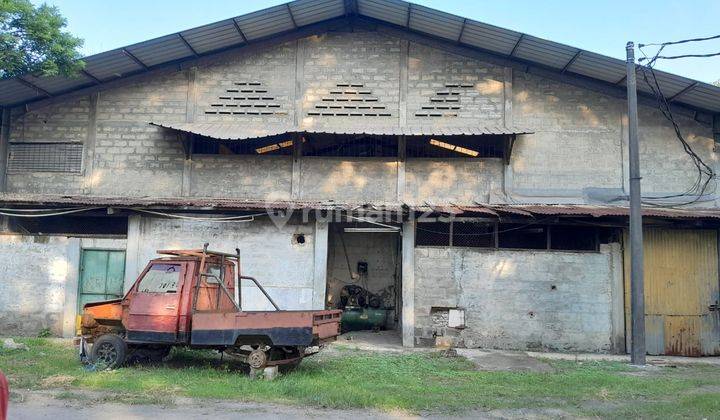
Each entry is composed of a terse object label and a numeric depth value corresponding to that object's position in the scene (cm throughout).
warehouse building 1280
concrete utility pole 1080
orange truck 878
